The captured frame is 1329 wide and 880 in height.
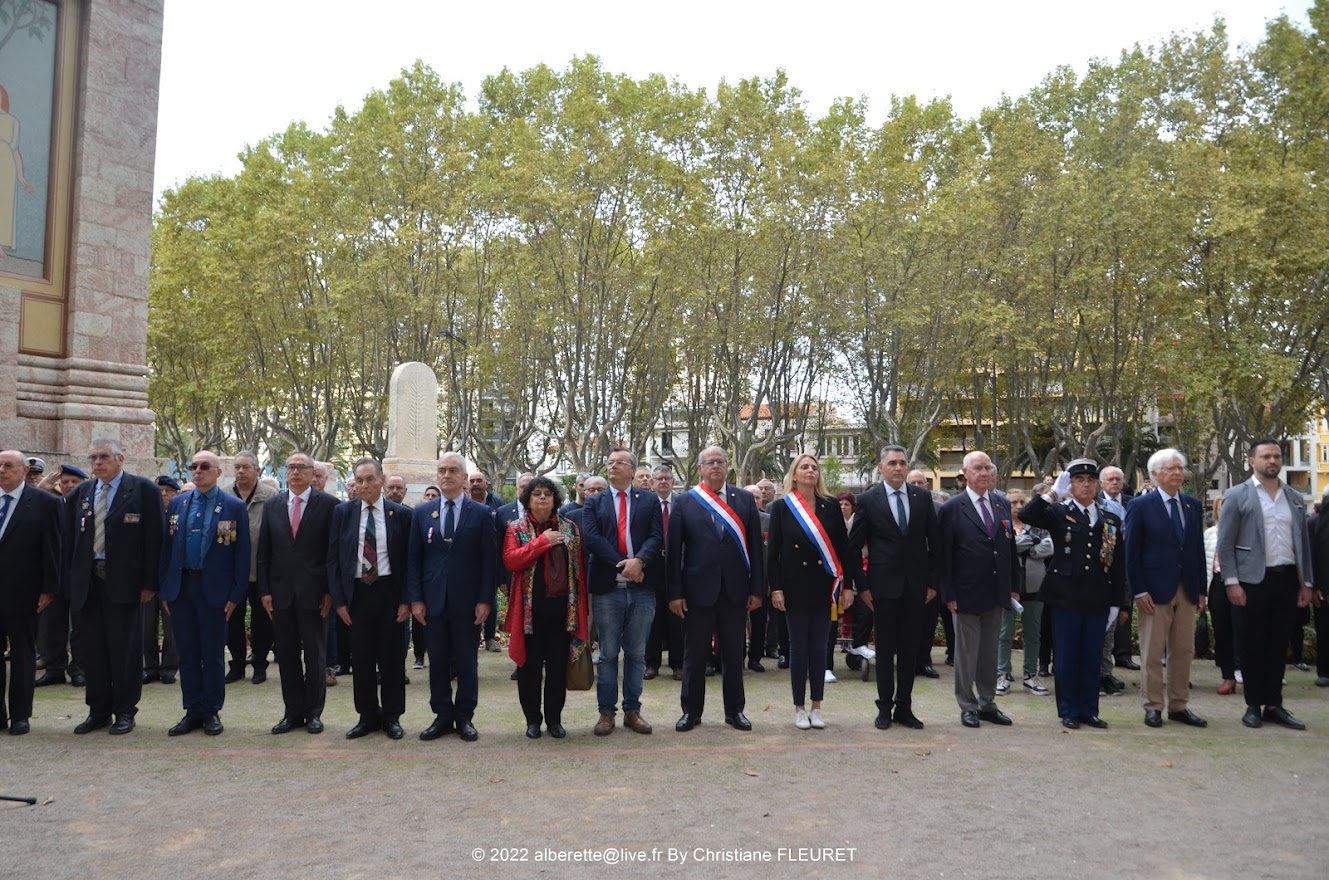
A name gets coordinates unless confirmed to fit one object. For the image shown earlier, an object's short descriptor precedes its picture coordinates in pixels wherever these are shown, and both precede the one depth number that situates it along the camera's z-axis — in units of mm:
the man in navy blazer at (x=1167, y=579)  7359
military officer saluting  7285
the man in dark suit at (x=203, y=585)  7016
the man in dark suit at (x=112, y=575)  6980
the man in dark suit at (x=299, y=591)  7031
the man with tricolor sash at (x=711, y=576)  7184
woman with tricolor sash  7168
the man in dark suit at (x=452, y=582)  6883
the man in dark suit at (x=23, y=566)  6934
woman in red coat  6688
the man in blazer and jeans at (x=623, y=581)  6977
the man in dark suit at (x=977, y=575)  7297
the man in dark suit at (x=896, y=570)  7250
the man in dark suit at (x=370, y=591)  6879
